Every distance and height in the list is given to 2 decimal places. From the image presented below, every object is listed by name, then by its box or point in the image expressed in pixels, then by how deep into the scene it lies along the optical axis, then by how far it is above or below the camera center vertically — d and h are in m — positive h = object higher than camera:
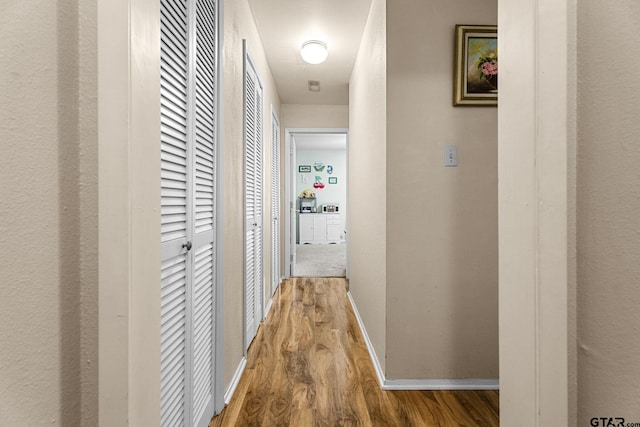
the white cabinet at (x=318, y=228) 8.75 -0.44
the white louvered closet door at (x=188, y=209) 1.14 +0.01
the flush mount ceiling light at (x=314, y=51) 3.05 +1.45
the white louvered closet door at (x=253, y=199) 2.46 +0.10
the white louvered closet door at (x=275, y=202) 3.97 +0.11
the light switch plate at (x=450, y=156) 2.01 +0.32
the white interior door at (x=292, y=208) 4.88 +0.04
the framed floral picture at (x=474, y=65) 1.99 +0.85
